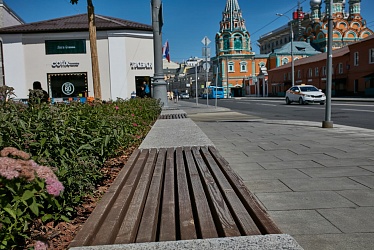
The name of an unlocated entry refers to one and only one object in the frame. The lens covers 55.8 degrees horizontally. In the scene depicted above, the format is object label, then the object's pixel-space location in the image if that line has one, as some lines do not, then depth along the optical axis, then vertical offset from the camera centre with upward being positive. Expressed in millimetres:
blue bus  67344 -337
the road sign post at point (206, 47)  21053 +2598
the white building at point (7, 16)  31344 +7535
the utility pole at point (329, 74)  10234 +399
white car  27672 -538
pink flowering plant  1918 -552
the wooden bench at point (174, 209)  2266 -893
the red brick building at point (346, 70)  42750 +2492
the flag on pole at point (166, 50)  34647 +4092
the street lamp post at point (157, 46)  14945 +1950
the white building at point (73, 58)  25422 +2605
